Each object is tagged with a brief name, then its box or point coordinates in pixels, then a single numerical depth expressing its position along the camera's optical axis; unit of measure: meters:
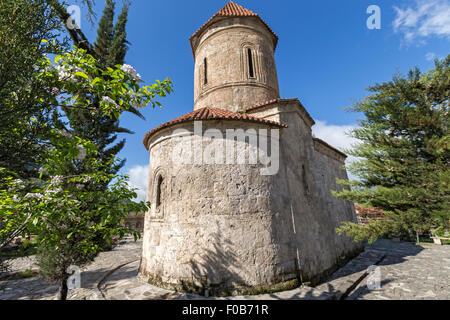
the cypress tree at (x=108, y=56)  9.26
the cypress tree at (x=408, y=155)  3.22
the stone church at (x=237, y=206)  5.11
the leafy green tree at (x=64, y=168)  2.45
